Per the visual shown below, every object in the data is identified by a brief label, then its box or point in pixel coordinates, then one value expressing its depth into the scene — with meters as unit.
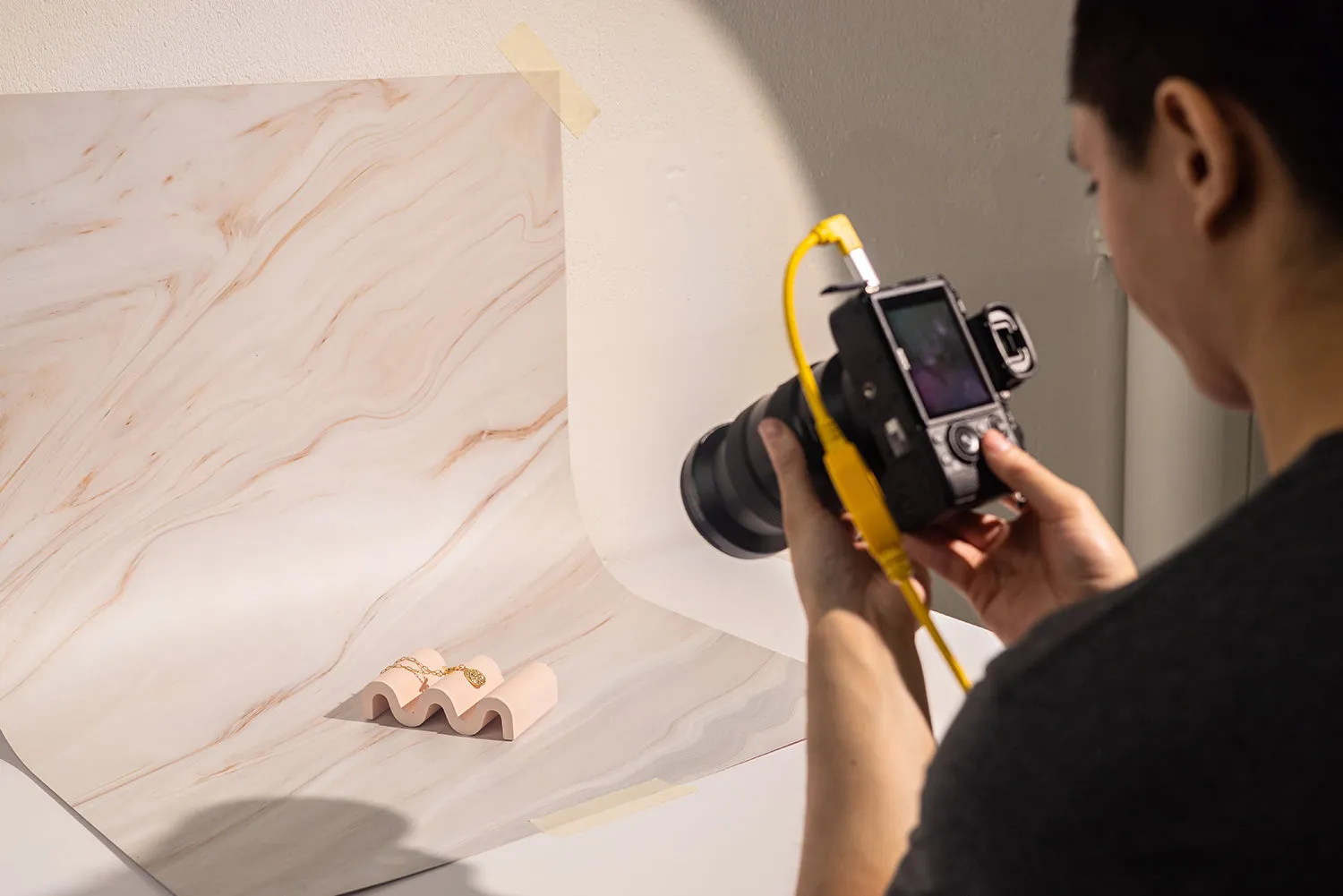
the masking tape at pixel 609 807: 1.18
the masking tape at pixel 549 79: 1.81
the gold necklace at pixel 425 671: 1.49
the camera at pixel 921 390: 0.81
